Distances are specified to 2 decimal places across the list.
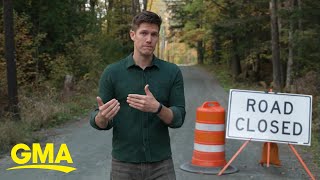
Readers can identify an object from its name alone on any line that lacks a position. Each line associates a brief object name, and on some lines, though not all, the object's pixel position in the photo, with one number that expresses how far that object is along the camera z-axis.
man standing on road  3.24
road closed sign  8.22
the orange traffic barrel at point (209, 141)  8.59
